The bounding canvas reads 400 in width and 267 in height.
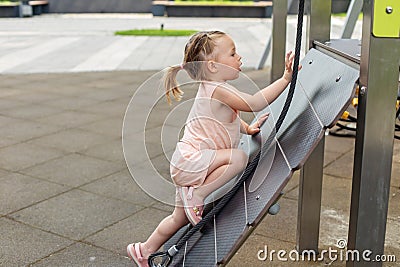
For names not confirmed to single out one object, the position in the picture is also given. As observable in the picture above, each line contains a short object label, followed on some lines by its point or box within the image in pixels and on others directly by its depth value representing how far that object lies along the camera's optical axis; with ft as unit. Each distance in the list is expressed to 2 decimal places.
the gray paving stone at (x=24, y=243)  10.19
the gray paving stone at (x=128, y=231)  10.73
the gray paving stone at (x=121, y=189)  12.99
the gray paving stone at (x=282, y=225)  11.08
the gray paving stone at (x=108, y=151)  16.19
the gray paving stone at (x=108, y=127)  18.86
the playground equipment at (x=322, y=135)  6.38
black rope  7.60
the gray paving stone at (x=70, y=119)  20.25
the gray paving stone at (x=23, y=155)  15.57
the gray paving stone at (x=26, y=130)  18.56
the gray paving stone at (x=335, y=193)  12.69
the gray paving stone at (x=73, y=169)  14.35
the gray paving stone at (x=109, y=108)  21.75
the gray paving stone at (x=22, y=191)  12.70
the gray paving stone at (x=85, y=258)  9.97
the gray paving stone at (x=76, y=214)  11.44
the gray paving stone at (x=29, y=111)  21.34
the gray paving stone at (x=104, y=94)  24.72
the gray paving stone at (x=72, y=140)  17.33
